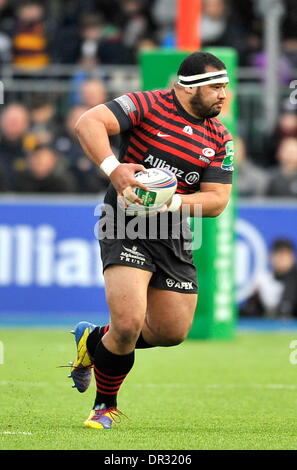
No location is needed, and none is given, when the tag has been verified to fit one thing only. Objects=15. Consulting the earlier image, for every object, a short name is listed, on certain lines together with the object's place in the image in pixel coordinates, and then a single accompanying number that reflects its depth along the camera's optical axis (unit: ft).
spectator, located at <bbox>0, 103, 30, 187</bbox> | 54.75
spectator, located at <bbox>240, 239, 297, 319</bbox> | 51.65
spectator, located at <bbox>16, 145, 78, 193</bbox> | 53.72
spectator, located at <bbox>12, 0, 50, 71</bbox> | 60.54
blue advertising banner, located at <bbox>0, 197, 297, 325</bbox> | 50.96
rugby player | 25.02
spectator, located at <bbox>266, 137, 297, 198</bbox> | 53.78
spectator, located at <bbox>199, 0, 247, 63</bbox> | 60.18
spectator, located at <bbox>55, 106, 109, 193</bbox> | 54.70
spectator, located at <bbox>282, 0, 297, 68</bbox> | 60.18
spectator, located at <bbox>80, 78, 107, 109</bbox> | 55.93
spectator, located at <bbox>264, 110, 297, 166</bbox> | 55.83
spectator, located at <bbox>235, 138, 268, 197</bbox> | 54.44
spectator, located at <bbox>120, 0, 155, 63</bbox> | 61.82
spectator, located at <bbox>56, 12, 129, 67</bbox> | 61.00
